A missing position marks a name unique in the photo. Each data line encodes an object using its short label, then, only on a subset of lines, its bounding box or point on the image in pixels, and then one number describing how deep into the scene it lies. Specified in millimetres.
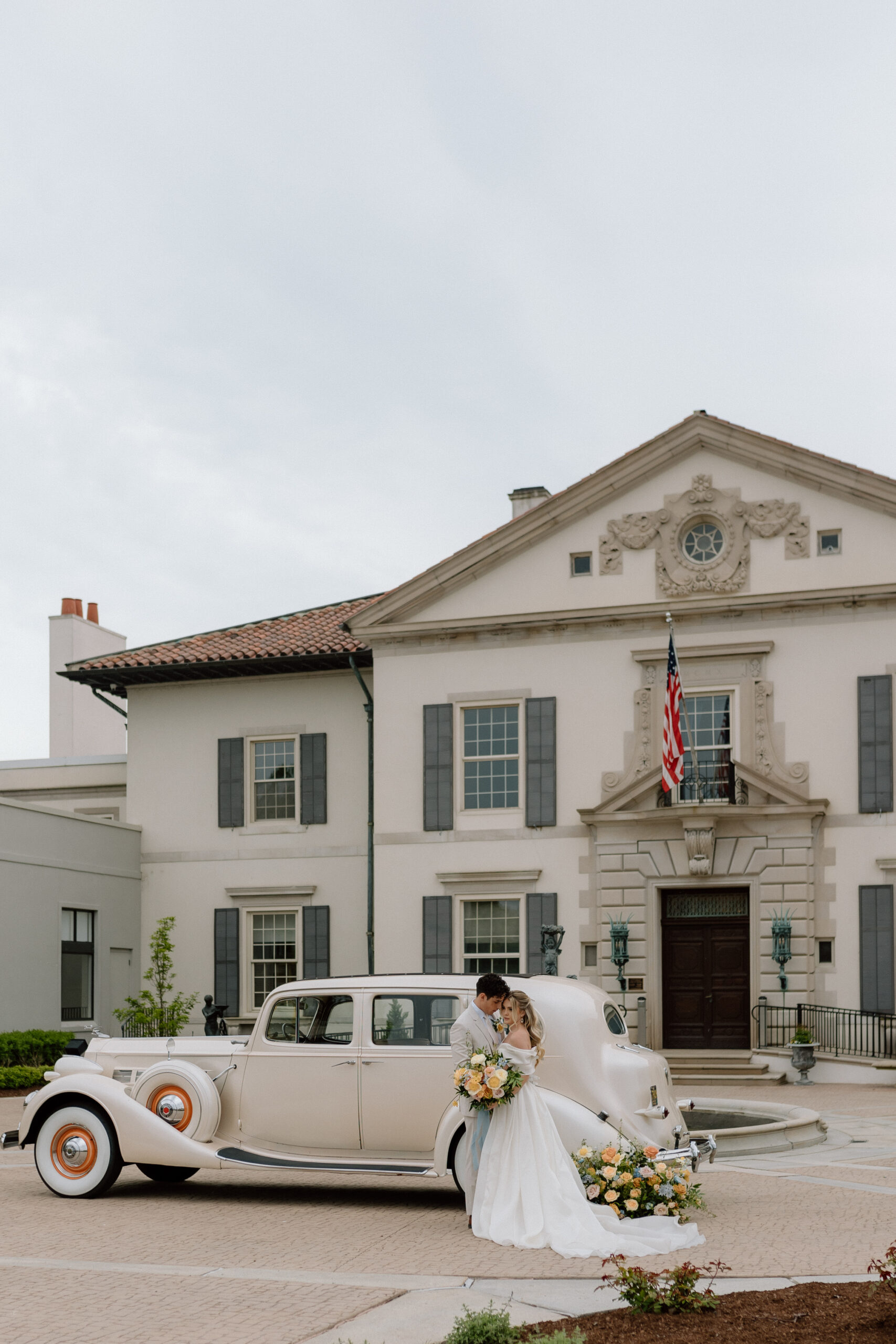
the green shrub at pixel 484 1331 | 6141
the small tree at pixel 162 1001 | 24625
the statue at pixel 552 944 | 21453
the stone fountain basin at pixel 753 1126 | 13523
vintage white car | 10789
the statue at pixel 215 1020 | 18125
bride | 8898
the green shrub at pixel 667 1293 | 6699
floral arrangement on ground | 9195
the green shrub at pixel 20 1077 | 21297
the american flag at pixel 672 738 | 22484
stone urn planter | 22234
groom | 9883
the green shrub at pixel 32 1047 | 22562
